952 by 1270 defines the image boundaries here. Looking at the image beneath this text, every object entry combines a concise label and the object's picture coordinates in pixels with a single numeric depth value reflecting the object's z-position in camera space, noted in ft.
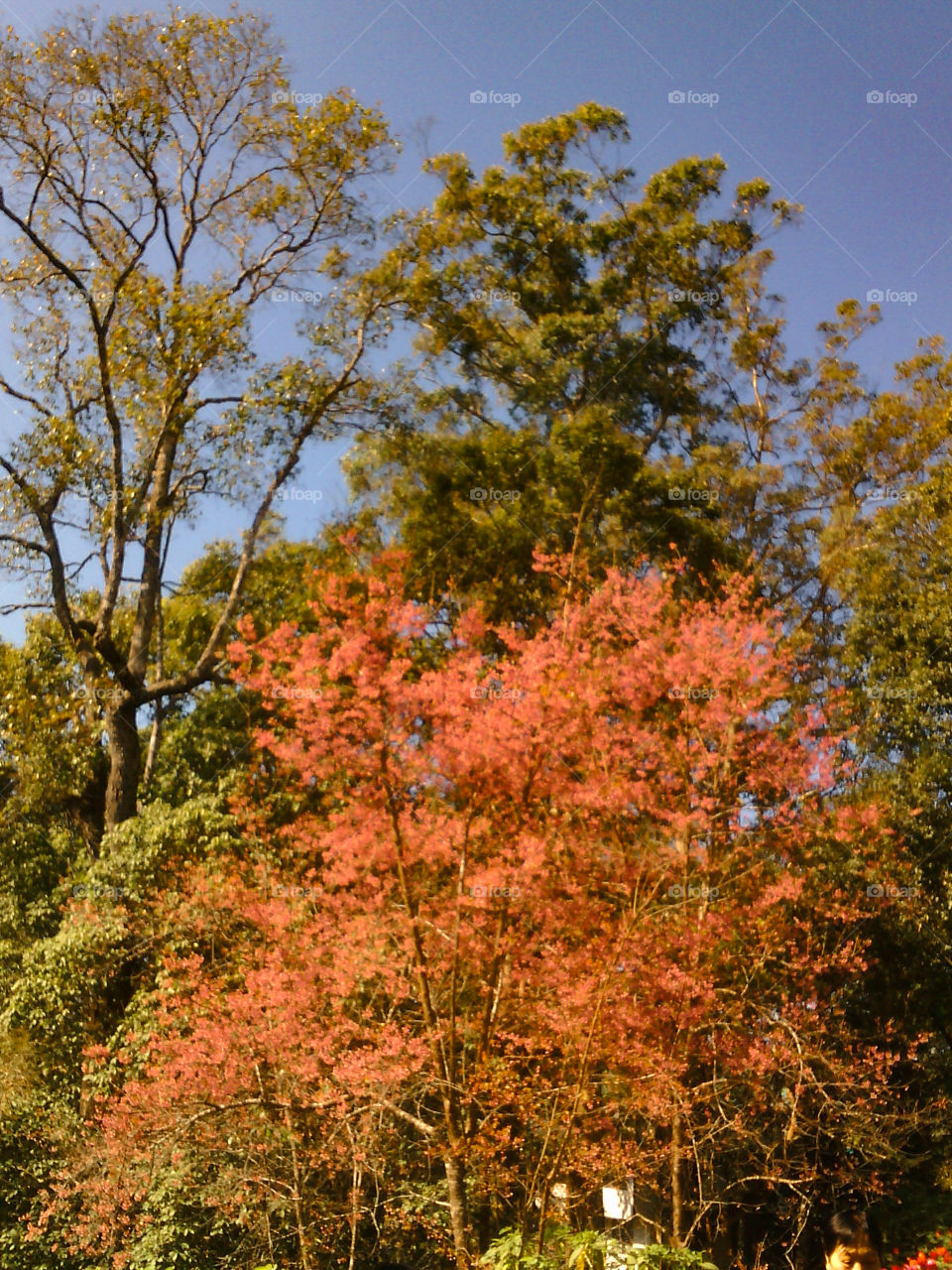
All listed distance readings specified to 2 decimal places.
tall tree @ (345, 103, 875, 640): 38.17
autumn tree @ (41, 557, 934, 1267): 18.83
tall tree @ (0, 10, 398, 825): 35.01
